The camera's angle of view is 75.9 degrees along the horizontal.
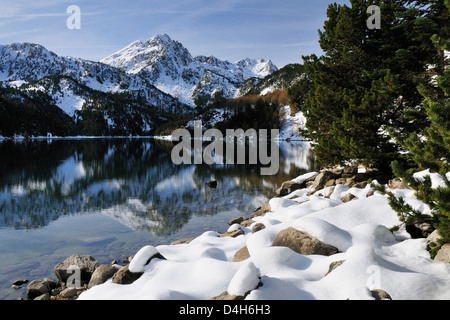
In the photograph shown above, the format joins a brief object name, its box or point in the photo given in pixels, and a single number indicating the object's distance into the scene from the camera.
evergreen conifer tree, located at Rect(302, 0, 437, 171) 15.98
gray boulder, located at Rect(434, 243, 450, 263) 6.79
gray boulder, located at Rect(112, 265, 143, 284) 8.11
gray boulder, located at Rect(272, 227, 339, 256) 8.16
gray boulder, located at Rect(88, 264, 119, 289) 9.08
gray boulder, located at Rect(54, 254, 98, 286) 10.28
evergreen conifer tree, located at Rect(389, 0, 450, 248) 6.40
